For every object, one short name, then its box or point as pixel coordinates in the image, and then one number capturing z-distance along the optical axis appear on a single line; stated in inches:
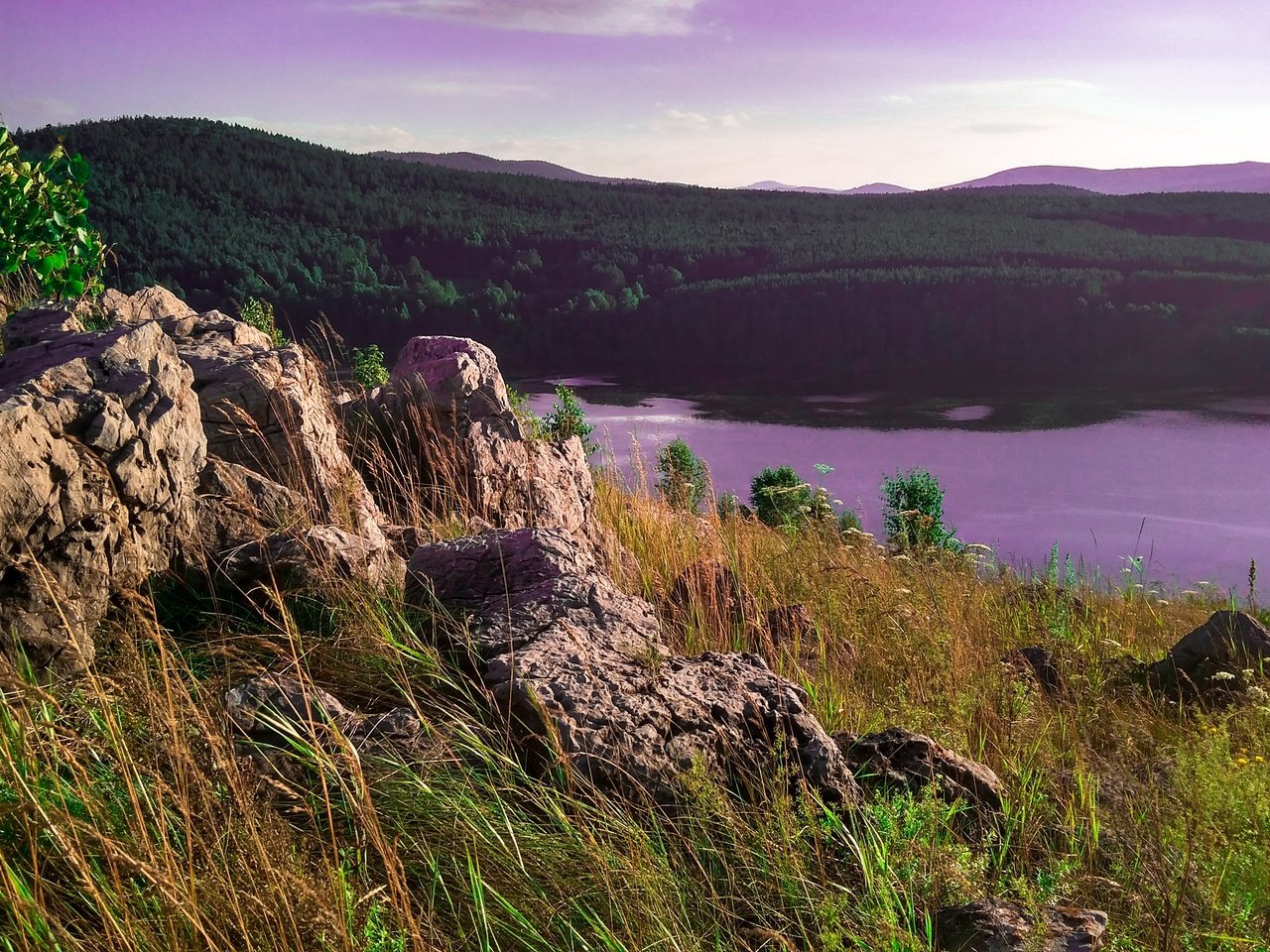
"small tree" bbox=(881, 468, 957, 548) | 686.5
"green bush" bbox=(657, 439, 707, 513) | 253.9
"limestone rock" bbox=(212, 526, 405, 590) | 149.4
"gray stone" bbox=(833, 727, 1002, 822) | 114.6
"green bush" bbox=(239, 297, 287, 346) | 415.5
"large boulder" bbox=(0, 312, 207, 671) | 133.7
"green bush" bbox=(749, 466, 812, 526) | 325.6
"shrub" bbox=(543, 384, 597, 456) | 535.0
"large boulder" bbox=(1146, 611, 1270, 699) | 207.9
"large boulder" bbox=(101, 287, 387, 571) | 184.5
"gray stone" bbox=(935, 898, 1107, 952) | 83.9
